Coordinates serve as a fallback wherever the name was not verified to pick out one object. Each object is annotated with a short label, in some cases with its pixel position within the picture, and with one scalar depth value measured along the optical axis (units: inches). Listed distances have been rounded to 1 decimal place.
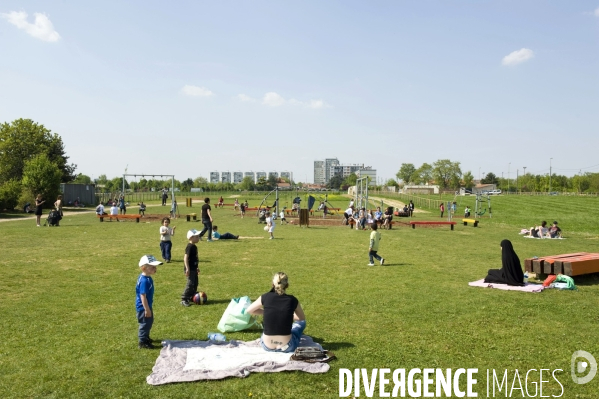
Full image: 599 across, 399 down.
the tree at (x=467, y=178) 6231.8
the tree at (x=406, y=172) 7327.8
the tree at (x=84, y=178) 6758.9
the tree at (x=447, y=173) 5979.3
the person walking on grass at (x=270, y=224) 906.1
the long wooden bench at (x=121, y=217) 1343.5
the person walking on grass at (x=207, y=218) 824.3
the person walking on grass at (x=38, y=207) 1113.4
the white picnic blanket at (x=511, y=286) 461.1
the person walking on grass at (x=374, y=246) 618.2
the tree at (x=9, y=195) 1701.5
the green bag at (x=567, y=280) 473.7
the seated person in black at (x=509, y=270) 479.2
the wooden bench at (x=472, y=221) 1317.4
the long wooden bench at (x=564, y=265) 495.7
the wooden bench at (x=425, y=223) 1206.5
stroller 1135.0
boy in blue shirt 292.7
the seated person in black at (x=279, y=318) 279.3
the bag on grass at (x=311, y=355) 267.9
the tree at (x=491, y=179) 7588.6
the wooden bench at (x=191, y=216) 1432.1
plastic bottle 301.3
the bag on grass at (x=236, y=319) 328.7
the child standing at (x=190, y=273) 403.2
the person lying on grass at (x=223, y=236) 910.4
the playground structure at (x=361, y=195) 1318.7
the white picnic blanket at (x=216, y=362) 249.9
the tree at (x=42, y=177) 1915.6
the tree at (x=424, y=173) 6289.4
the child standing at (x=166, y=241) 605.9
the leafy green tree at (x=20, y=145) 2329.0
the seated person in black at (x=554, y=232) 1024.2
